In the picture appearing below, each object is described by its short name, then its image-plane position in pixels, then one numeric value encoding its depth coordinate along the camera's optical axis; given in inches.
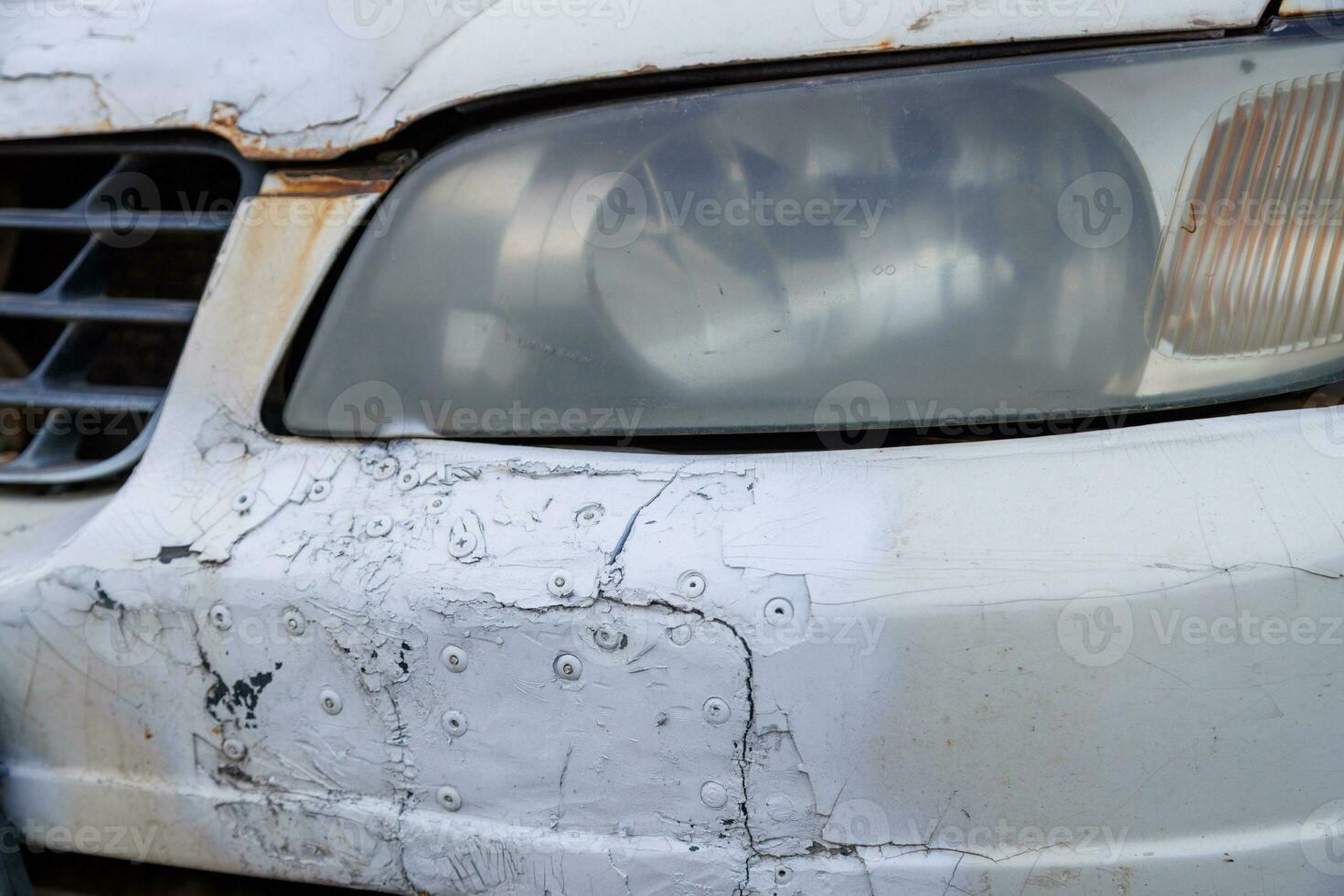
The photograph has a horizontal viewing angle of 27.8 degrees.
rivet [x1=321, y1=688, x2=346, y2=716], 39.6
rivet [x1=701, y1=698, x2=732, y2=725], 38.0
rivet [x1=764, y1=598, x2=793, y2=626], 37.6
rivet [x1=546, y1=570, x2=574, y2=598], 38.3
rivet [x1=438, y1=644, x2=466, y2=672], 38.8
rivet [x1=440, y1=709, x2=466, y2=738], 39.1
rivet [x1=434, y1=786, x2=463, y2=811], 39.4
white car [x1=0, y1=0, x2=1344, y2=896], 37.2
